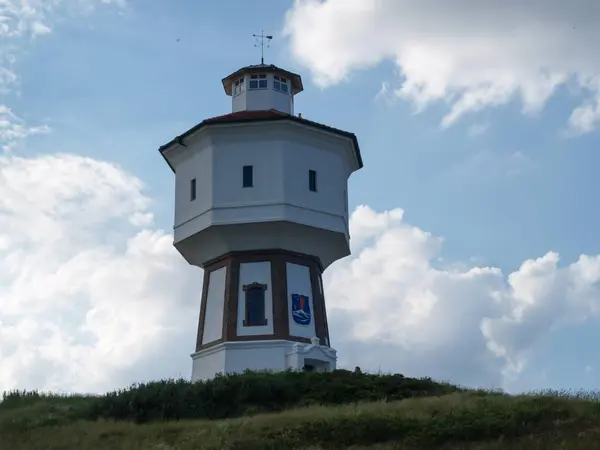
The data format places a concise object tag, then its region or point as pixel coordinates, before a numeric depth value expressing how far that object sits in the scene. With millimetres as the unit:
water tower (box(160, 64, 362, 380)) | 35844
